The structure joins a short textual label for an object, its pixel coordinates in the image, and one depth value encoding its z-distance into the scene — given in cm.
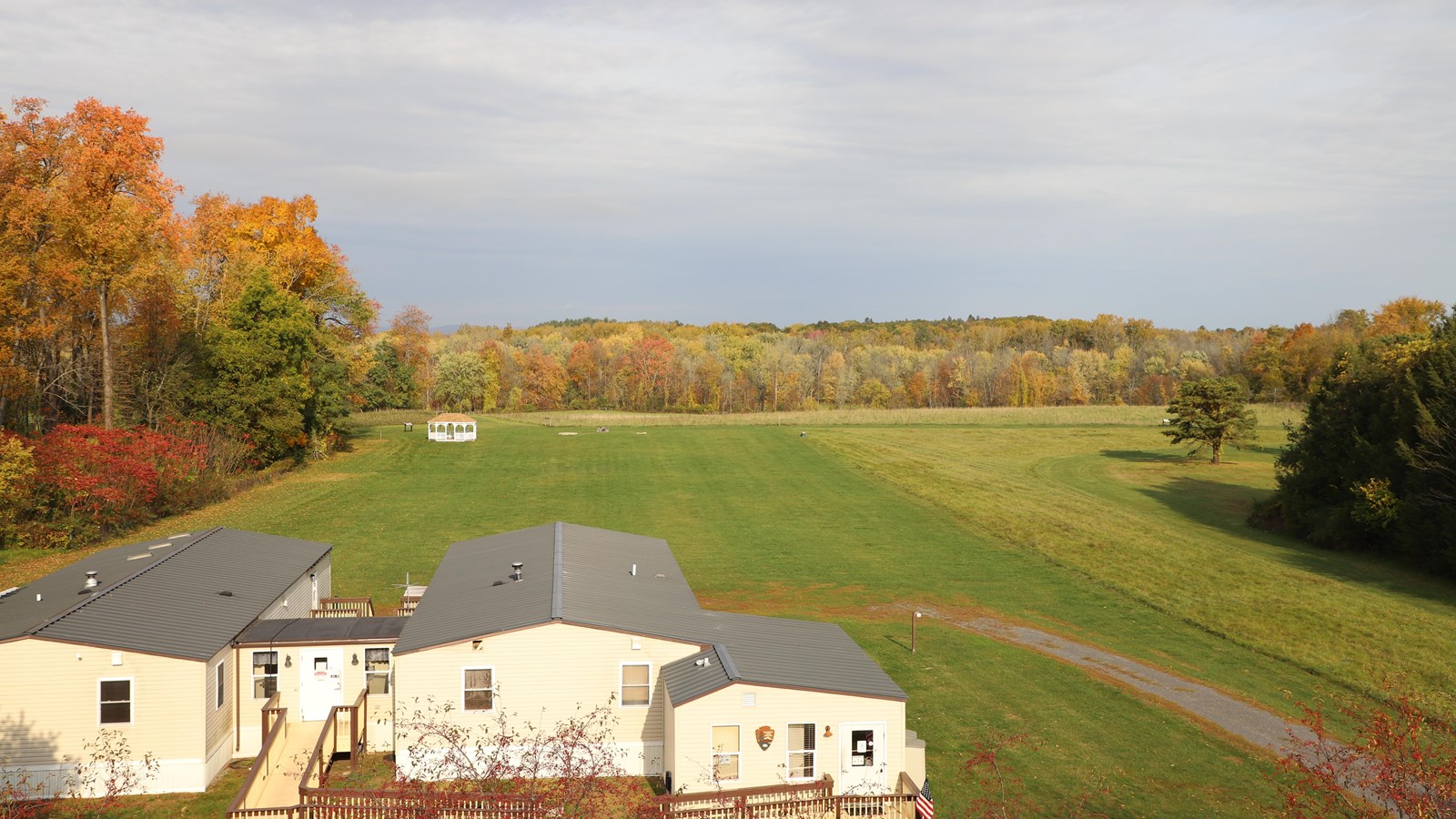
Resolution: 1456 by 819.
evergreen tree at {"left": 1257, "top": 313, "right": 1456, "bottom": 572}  3716
